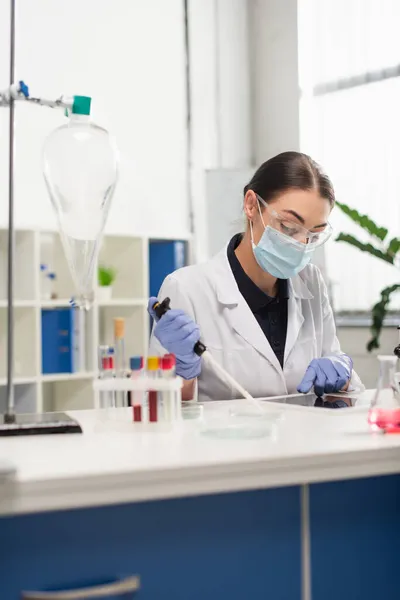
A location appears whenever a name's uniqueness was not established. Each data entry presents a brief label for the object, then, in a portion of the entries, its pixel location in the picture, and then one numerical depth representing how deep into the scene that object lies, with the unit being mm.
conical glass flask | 1330
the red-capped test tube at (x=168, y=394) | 1363
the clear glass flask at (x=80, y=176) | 1299
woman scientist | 2053
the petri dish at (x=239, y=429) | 1234
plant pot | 3658
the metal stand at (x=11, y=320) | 1301
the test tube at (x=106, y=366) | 1393
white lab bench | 981
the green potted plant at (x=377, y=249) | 3713
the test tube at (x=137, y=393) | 1383
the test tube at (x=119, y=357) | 1391
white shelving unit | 3436
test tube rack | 1358
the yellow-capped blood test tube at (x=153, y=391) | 1360
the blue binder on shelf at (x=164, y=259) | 3973
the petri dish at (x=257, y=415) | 1445
